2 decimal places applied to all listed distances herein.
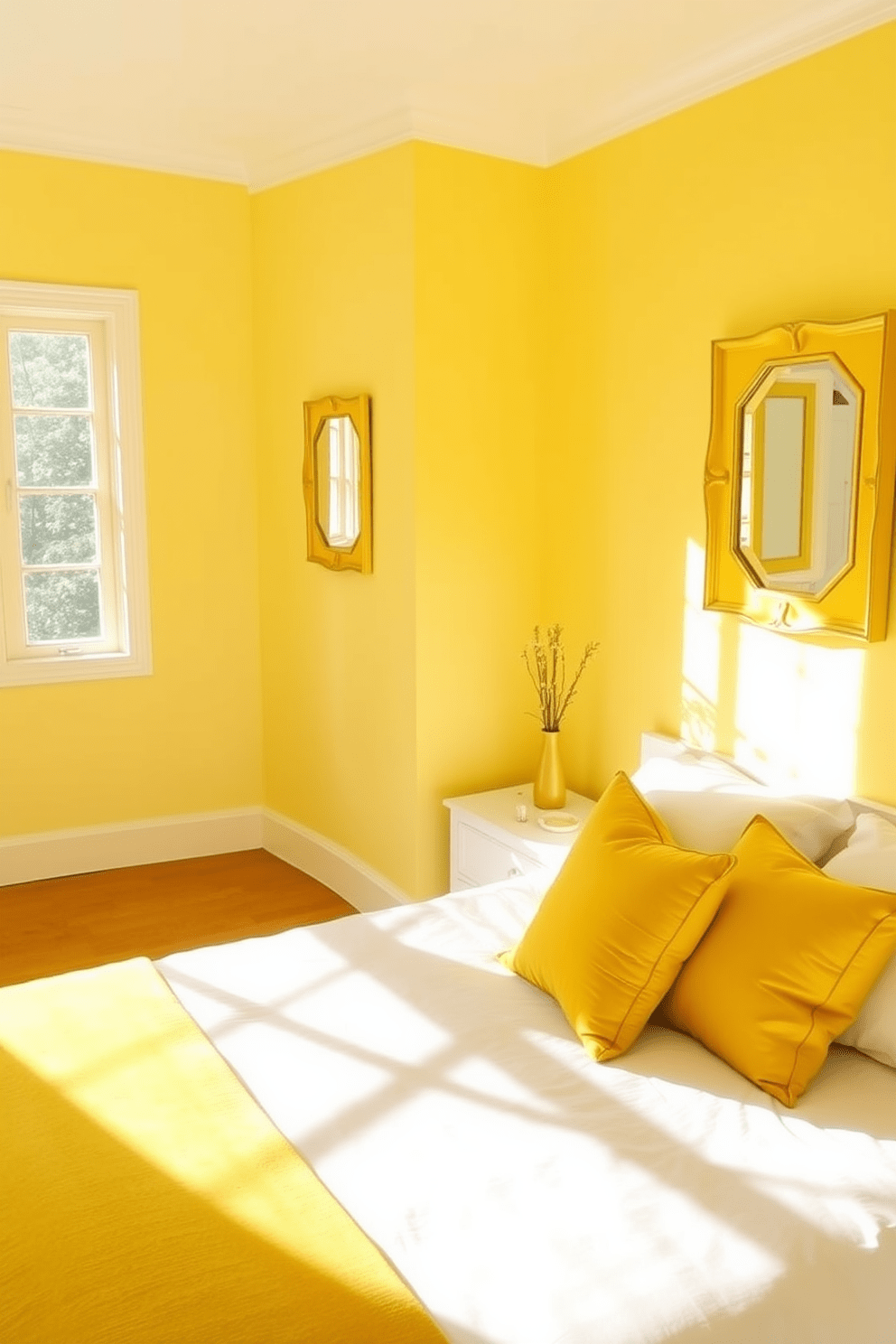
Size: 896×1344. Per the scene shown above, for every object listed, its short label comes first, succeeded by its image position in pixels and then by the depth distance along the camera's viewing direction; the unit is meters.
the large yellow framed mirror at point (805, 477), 2.61
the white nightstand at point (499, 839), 3.32
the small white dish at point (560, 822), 3.42
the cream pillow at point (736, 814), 2.50
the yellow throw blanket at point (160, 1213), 1.47
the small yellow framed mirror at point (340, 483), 3.80
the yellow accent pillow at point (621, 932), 2.16
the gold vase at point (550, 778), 3.54
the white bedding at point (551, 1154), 1.53
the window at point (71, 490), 4.17
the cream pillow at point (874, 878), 2.06
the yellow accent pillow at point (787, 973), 2.01
